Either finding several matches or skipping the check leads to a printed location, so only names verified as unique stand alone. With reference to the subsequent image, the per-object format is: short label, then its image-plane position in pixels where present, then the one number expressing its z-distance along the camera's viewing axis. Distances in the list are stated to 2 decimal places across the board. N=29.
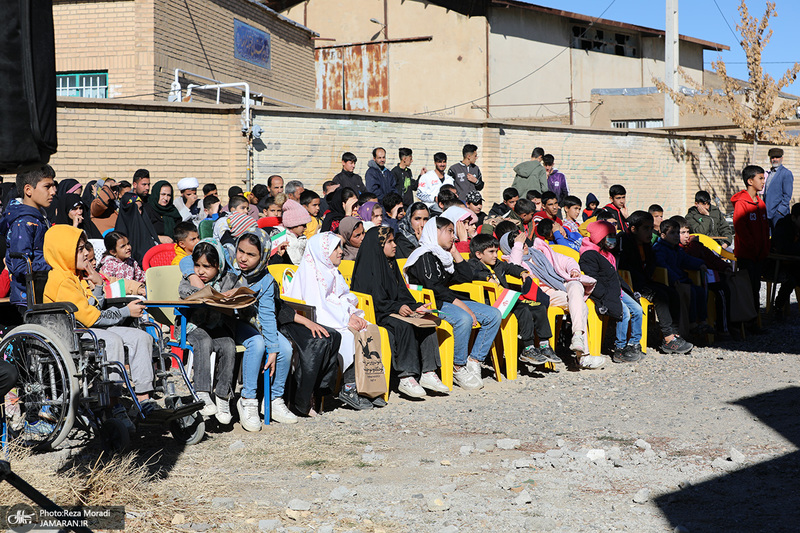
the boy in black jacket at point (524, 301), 8.62
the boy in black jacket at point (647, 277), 9.84
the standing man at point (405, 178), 13.49
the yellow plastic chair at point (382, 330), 7.46
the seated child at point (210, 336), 6.12
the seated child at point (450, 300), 8.07
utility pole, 23.42
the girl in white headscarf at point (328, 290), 7.24
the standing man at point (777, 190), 12.19
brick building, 17.48
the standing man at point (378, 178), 12.95
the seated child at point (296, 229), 8.46
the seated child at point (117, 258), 7.70
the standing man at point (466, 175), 13.56
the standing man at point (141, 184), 10.48
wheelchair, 4.98
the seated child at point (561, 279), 9.00
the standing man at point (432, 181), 12.99
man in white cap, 11.30
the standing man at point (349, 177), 12.89
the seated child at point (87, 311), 5.48
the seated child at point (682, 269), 10.25
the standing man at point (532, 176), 14.55
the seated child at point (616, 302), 9.31
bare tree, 23.41
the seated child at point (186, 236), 7.89
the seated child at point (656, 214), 12.48
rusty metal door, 27.94
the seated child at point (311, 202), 10.24
